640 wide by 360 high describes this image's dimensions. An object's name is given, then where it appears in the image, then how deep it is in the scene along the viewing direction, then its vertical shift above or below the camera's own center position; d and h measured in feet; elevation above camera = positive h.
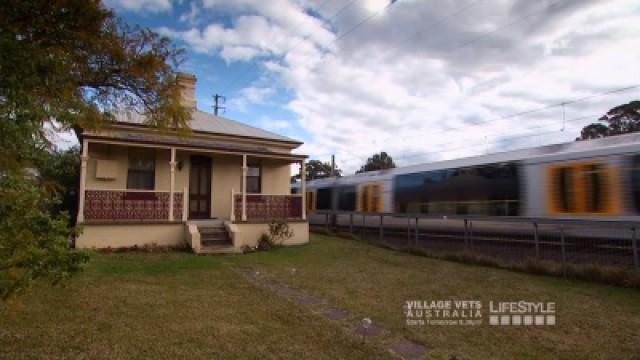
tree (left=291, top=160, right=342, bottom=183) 213.40 +22.81
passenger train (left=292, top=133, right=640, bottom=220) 31.14 +2.53
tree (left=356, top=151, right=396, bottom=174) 202.49 +25.09
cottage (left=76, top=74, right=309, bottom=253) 37.14 +2.62
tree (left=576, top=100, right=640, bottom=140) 106.11 +24.78
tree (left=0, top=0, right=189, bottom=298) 8.75 +2.83
